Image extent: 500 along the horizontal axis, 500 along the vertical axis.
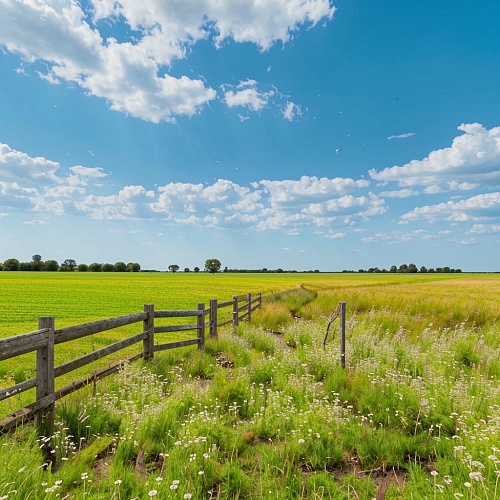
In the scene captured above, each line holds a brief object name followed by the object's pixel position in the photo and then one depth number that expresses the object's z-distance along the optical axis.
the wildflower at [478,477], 2.72
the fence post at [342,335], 7.69
